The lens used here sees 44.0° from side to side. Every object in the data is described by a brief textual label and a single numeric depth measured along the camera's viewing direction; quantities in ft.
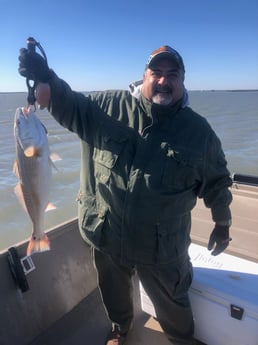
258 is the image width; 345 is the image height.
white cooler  7.32
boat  8.80
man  6.84
